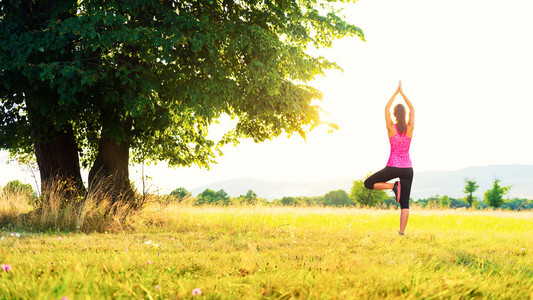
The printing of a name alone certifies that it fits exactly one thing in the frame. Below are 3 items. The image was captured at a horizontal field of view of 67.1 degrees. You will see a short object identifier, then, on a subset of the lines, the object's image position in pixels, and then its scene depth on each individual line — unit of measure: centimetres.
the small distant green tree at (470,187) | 4844
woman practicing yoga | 759
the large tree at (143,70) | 883
